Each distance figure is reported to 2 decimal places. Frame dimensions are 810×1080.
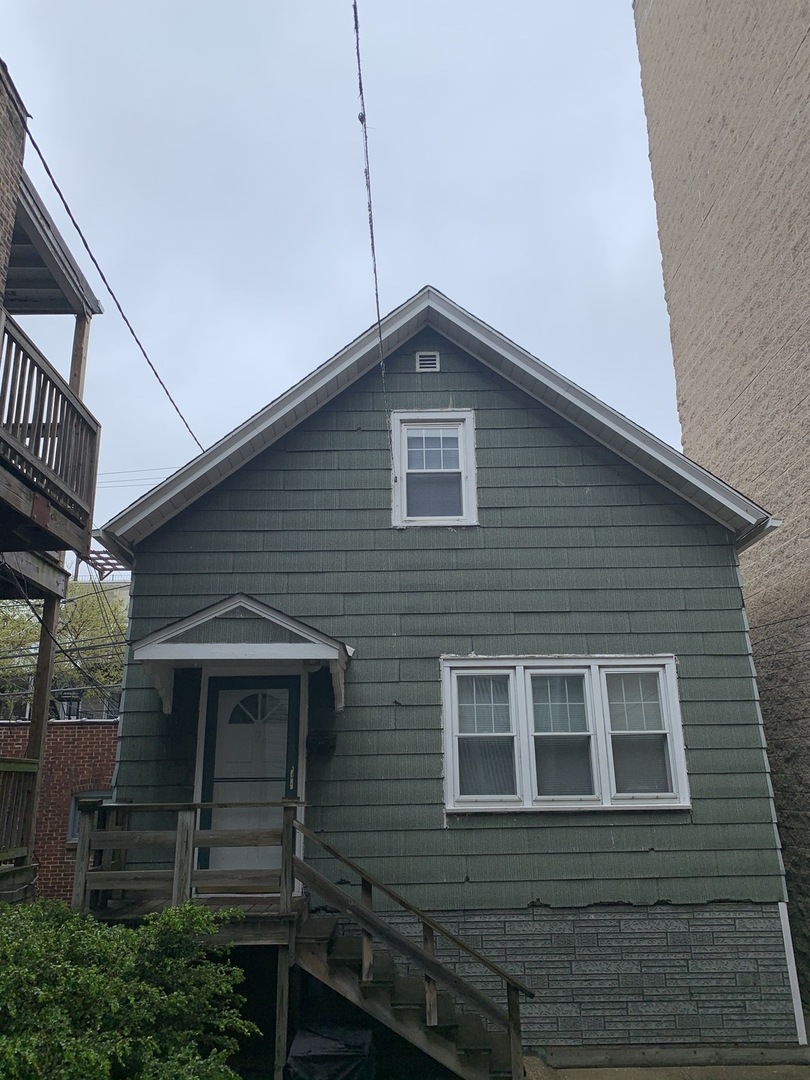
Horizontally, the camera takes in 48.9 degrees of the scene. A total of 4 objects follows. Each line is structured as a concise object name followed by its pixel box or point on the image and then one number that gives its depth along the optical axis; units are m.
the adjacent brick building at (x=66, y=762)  17.23
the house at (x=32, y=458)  7.09
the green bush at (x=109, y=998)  4.37
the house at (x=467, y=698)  7.95
